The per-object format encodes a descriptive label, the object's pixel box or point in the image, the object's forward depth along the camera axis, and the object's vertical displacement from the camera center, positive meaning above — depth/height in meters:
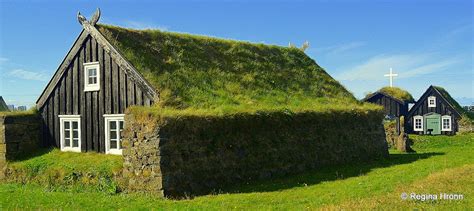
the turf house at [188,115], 14.92 -0.49
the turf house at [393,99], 48.69 +0.20
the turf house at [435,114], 45.44 -1.38
